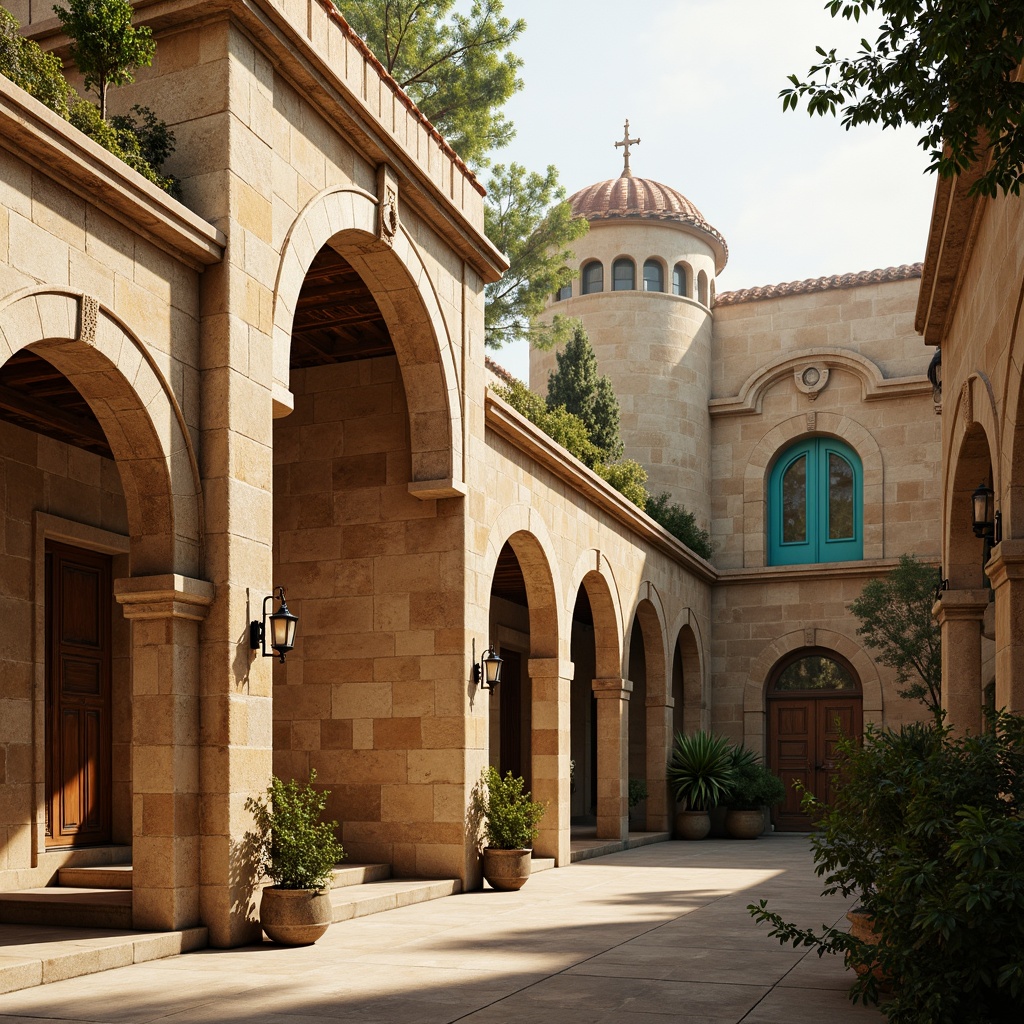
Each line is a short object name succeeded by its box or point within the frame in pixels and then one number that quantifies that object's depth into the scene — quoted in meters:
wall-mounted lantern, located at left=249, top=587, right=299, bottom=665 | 8.73
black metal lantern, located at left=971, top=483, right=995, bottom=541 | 10.34
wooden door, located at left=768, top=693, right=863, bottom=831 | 22.73
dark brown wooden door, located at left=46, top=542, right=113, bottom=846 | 11.48
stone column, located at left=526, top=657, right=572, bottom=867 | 14.61
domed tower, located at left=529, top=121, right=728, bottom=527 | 24.83
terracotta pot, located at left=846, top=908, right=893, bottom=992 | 6.83
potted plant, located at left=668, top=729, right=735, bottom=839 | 19.78
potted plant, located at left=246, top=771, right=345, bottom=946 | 8.45
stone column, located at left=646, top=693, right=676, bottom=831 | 19.91
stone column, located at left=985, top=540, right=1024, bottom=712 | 9.06
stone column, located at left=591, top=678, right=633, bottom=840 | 17.53
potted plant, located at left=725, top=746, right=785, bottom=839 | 20.22
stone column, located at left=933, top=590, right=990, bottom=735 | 12.68
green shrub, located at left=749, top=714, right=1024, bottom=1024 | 5.19
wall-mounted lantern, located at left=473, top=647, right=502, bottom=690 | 12.29
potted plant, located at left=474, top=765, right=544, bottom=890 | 11.96
